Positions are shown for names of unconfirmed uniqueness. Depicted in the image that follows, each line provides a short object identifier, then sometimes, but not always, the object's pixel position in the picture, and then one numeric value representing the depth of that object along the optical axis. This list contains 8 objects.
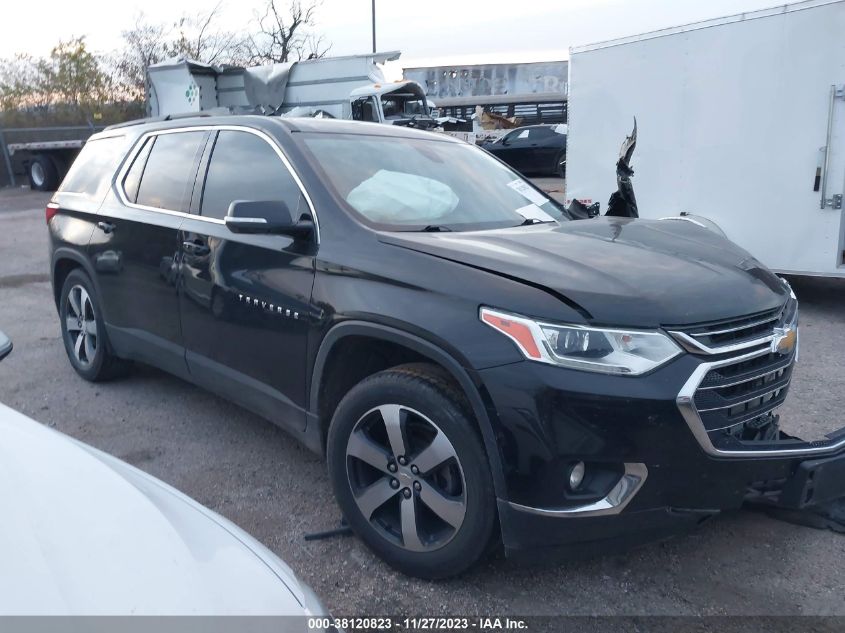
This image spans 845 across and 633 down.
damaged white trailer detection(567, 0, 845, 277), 6.94
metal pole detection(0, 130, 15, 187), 24.71
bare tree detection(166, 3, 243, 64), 36.59
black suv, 2.49
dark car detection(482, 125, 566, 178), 21.38
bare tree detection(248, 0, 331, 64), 40.62
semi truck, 18.72
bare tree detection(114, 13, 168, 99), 33.44
